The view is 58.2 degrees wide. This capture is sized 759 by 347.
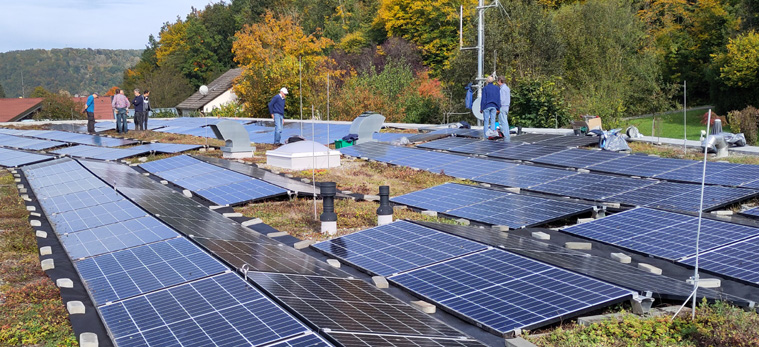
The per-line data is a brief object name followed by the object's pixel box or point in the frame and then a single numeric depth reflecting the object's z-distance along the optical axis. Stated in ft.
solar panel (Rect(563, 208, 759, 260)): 32.81
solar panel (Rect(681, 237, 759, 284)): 28.58
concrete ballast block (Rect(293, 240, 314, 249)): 36.29
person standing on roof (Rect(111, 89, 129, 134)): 115.96
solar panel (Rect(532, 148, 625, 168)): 59.11
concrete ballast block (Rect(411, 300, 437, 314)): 25.86
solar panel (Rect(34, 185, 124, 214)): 47.11
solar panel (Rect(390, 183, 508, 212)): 47.11
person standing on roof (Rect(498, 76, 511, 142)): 76.18
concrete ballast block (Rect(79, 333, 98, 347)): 22.17
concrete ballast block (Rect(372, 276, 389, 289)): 28.89
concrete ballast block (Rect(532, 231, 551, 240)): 37.29
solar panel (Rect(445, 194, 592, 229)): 41.22
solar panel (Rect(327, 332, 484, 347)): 20.68
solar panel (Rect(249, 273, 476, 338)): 22.58
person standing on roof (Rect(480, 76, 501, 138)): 74.64
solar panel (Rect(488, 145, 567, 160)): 64.95
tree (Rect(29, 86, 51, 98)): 359.13
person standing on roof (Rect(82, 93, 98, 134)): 117.53
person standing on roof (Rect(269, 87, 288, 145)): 86.99
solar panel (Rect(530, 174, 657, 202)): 47.37
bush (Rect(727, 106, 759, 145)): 95.45
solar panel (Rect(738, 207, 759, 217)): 39.78
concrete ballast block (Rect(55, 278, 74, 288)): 28.60
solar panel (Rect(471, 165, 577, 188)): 54.24
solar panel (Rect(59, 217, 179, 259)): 33.81
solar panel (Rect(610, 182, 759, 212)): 42.09
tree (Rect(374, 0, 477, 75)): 230.89
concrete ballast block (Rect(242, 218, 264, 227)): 42.32
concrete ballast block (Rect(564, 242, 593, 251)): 34.76
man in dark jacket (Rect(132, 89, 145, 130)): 116.45
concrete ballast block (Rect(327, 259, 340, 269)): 32.01
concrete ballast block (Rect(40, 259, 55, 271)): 32.12
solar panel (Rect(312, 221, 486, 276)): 31.17
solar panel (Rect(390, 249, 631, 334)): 24.39
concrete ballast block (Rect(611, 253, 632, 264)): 32.09
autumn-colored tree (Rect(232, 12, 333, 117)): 156.46
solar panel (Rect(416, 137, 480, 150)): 76.59
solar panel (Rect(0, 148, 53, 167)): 80.33
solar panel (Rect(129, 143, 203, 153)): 86.02
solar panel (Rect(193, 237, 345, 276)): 29.27
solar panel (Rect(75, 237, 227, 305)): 27.09
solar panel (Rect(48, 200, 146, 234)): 40.01
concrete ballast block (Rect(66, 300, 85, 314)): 25.49
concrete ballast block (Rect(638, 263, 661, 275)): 29.84
